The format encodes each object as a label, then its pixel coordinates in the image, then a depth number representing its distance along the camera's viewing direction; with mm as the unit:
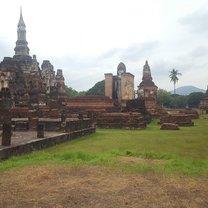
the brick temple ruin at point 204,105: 35091
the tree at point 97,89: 49846
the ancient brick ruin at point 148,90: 24714
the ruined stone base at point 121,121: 15443
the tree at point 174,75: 58320
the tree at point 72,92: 59028
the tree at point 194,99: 52492
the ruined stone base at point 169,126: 14612
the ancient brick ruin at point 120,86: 26181
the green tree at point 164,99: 55065
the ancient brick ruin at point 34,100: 8655
